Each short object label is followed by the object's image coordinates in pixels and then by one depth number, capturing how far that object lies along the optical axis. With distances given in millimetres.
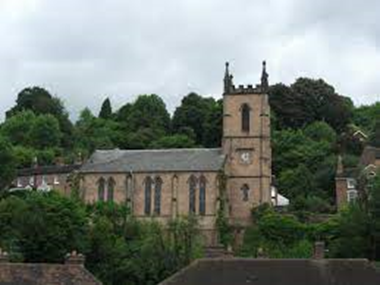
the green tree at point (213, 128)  127262
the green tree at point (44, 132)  129500
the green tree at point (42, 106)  143375
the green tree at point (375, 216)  68188
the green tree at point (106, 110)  152450
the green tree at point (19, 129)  130000
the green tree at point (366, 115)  138625
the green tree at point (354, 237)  67938
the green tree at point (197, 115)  129700
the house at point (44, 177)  105844
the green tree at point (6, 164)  93856
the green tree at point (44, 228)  70812
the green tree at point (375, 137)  112588
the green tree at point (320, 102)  133500
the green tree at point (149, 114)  138162
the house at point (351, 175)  95375
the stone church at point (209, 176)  89875
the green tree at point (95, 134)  130025
